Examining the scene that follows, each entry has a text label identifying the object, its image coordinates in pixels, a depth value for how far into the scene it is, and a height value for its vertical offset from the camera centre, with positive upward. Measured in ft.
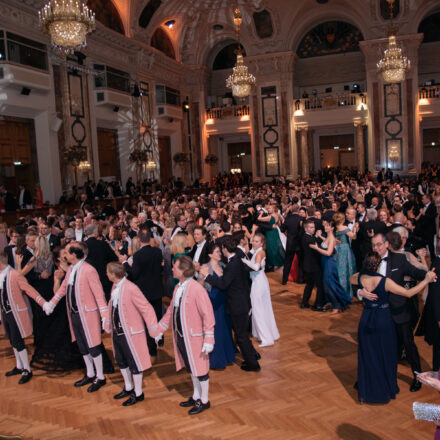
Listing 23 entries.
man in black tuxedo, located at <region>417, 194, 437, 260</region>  29.66 -2.88
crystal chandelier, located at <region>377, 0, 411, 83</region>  55.83 +13.43
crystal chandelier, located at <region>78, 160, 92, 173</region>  54.70 +3.21
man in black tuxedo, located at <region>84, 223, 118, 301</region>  20.17 -2.52
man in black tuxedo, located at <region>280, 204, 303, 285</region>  27.45 -2.89
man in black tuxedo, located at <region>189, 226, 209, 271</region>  18.84 -2.47
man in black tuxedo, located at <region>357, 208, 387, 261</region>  22.67 -2.49
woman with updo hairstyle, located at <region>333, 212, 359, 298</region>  23.97 -4.05
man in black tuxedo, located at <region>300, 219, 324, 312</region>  22.80 -4.08
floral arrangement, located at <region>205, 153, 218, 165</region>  88.28 +5.26
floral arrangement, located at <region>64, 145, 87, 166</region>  51.90 +4.32
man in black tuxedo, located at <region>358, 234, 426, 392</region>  13.87 -3.32
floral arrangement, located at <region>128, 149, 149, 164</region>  65.87 +4.86
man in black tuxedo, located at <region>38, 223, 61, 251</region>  24.26 -2.13
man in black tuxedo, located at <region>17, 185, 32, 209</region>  45.96 -0.23
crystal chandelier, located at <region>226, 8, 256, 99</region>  58.68 +13.13
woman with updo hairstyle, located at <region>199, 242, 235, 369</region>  17.03 -5.38
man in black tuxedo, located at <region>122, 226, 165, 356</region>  17.95 -3.09
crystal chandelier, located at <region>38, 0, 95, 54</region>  31.37 +11.71
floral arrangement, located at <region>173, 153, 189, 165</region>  81.30 +5.32
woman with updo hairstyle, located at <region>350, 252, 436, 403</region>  13.44 -4.75
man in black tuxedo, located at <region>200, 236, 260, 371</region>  15.89 -3.59
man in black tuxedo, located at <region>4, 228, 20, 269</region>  21.81 -2.53
